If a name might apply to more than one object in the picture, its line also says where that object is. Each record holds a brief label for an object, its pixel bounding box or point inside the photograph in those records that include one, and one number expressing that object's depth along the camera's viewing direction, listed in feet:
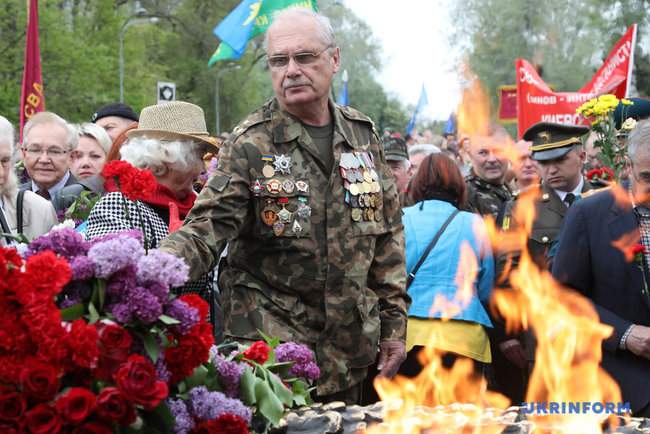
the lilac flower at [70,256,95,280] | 8.79
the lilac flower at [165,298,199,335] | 9.04
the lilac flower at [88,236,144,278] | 8.81
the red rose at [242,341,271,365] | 10.72
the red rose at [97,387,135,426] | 8.20
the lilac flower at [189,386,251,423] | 9.32
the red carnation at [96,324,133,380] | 8.48
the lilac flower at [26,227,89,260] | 9.21
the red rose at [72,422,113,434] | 8.21
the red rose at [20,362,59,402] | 8.05
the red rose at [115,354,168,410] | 8.23
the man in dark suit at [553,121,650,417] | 16.07
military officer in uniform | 23.63
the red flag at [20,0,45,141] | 37.86
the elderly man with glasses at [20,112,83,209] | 22.03
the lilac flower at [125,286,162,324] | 8.68
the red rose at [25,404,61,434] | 8.08
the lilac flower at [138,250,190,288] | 8.87
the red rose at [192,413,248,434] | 9.20
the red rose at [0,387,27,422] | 8.13
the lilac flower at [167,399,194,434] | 9.01
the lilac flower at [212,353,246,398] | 10.01
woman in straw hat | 14.20
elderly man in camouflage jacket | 14.38
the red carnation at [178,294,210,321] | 9.38
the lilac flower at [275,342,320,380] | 11.60
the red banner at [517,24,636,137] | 39.52
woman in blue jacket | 21.27
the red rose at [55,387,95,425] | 8.09
